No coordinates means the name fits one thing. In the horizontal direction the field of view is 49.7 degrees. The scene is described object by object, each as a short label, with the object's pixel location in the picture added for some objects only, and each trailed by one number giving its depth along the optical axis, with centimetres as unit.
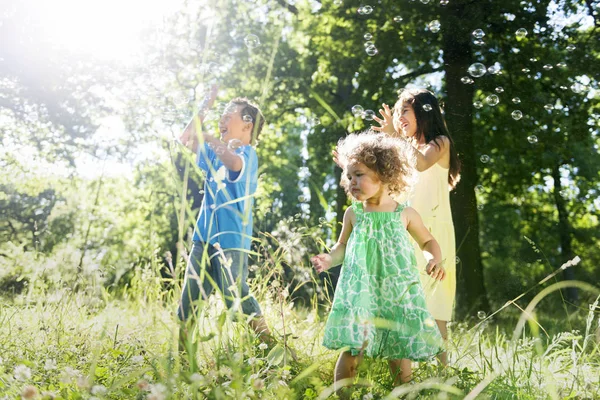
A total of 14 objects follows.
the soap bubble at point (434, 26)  600
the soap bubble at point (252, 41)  511
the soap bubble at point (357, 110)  518
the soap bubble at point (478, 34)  609
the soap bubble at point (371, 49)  579
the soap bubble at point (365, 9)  621
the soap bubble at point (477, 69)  595
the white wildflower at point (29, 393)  180
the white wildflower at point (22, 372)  213
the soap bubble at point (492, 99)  581
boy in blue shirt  405
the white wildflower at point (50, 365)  303
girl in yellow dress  445
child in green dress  299
